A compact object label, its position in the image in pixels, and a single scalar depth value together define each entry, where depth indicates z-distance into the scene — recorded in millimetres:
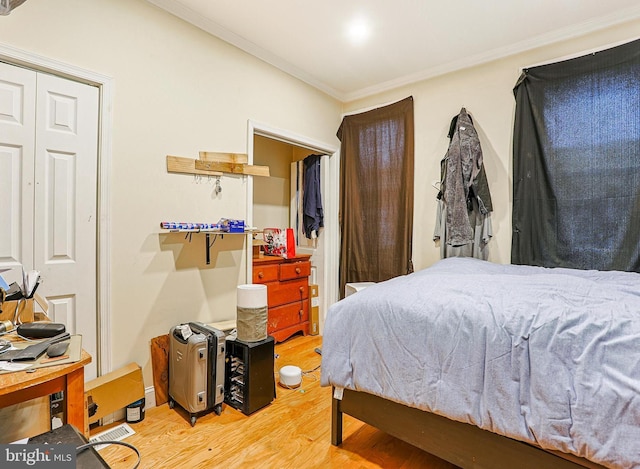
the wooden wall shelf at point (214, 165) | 2271
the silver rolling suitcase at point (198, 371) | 1963
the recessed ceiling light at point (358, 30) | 2402
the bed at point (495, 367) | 1027
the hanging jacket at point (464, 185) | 2717
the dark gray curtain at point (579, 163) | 2238
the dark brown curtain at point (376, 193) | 3252
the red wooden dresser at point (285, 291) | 3246
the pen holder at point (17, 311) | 1262
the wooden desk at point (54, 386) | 845
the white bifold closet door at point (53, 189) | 1703
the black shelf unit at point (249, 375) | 2059
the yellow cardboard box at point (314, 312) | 3688
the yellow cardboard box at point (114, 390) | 1808
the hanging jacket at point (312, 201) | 3752
